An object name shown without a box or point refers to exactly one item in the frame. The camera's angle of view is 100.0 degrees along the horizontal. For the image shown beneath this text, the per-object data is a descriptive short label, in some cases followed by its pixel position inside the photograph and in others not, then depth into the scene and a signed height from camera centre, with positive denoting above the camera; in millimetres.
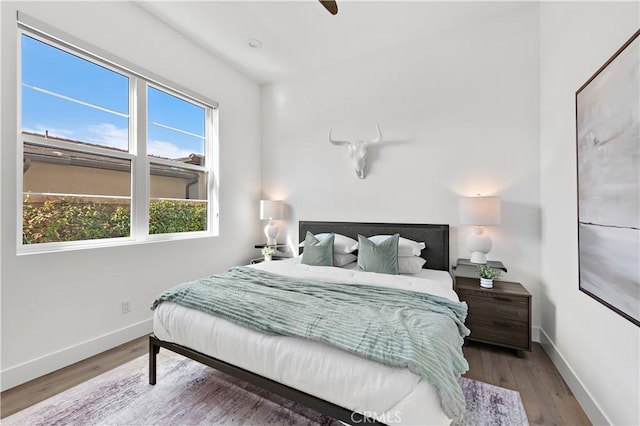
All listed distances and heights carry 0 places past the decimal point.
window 2131 +590
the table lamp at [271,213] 3840 -7
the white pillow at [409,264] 2719 -527
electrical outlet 2594 -903
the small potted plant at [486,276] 2453 -577
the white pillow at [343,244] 3090 -364
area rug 1602 -1235
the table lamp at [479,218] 2508 -49
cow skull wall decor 3373 +765
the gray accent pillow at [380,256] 2623 -433
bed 1105 -772
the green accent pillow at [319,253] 2967 -445
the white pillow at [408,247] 2766 -361
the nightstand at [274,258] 3865 -655
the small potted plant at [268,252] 3637 -536
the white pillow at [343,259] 3053 -524
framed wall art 1243 +161
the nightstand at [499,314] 2283 -889
